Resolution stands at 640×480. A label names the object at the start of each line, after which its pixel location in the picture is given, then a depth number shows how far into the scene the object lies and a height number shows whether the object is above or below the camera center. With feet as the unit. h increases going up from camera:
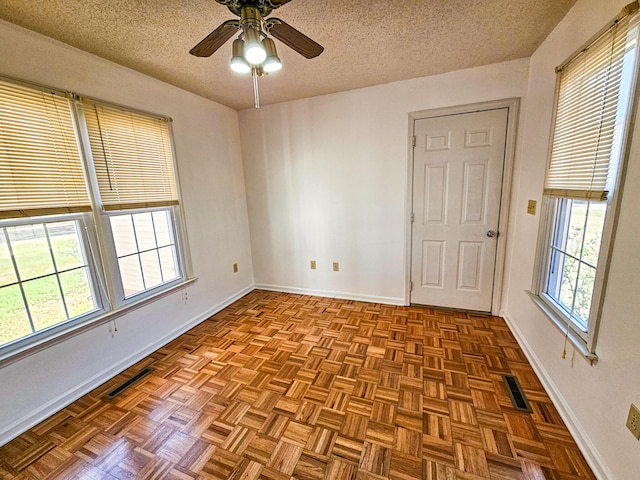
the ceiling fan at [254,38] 3.84 +2.56
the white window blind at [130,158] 6.39 +1.26
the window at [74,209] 5.08 -0.04
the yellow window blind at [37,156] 4.93 +1.06
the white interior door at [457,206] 8.20 -0.50
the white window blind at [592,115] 3.91 +1.20
